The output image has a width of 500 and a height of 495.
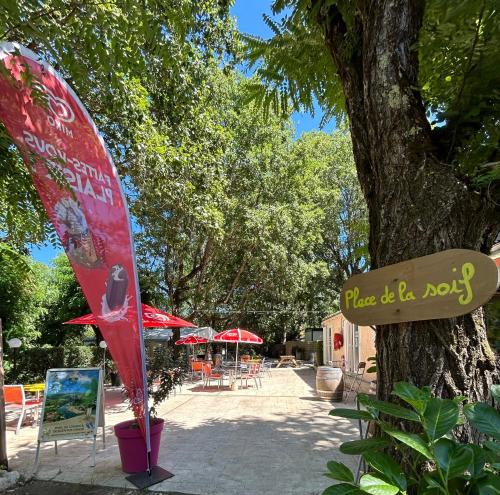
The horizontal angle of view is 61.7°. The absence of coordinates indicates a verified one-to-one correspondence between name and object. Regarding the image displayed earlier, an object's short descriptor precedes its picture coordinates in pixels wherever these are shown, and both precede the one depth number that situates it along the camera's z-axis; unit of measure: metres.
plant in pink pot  5.26
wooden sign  1.70
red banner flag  3.90
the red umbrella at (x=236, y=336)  15.21
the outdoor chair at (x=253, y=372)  14.87
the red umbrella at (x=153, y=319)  9.74
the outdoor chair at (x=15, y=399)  8.09
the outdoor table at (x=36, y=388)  9.54
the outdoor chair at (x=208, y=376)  14.77
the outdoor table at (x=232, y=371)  14.83
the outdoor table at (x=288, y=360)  27.73
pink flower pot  5.24
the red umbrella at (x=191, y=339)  17.56
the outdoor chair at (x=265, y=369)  19.89
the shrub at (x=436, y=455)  1.37
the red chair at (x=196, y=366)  16.78
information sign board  5.46
